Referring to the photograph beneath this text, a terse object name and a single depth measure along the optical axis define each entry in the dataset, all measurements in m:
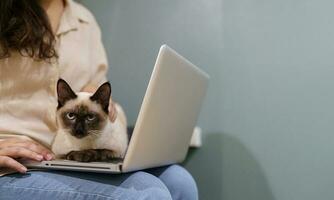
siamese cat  0.87
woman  0.77
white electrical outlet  1.40
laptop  0.75
